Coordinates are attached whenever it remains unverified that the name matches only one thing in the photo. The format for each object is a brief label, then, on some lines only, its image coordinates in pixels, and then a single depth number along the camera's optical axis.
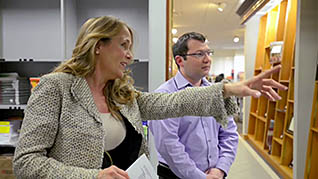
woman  0.97
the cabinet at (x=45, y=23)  2.42
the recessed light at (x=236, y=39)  9.35
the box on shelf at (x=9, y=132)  2.35
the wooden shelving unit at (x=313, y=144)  3.06
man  1.56
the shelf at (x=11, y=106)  2.36
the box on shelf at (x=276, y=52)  4.63
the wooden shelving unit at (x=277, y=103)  4.13
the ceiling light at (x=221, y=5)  5.52
